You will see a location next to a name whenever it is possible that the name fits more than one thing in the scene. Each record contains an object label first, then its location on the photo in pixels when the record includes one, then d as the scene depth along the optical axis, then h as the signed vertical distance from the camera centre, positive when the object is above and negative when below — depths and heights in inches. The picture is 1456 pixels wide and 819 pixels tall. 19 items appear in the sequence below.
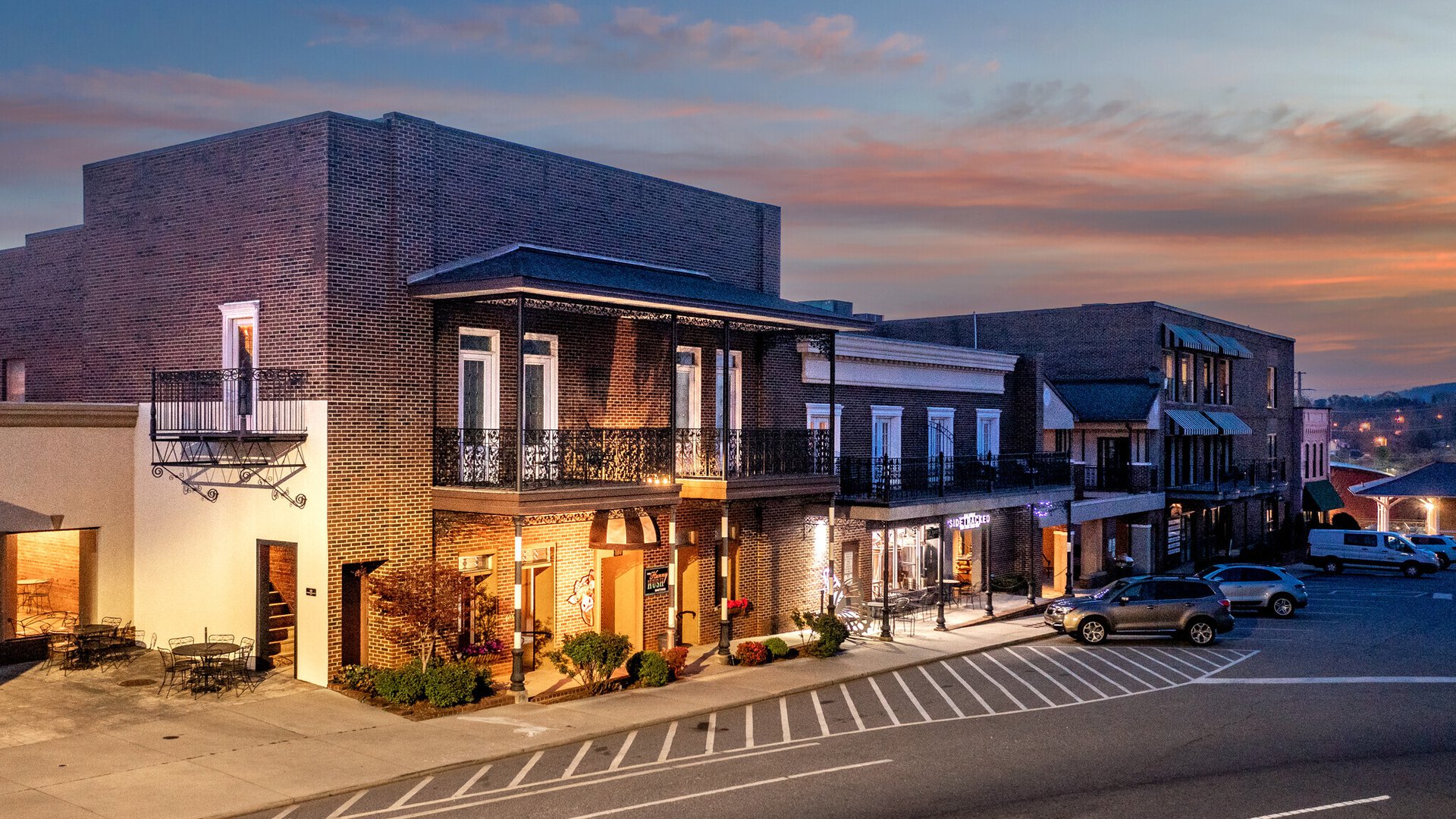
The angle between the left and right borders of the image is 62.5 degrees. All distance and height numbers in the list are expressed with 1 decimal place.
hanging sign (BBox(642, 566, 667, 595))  1017.8 -137.8
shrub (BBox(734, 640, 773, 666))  968.3 -190.3
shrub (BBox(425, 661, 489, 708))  777.6 -174.5
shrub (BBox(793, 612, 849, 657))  1016.2 -184.2
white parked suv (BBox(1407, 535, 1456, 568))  1987.0 -209.0
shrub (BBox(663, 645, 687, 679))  908.6 -183.5
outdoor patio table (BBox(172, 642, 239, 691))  794.8 -159.5
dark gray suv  1126.4 -181.5
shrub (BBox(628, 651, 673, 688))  877.2 -185.0
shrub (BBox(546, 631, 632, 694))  833.5 -167.1
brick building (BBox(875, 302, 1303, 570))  1859.0 +40.2
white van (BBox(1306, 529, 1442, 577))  1840.6 -206.1
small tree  804.6 -122.5
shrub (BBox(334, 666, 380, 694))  813.2 -177.3
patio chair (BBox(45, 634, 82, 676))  871.7 -175.1
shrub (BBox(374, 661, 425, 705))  779.4 -174.8
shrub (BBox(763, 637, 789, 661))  993.5 -189.7
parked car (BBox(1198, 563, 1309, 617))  1349.7 -191.5
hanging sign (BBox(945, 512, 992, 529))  1331.2 -113.8
